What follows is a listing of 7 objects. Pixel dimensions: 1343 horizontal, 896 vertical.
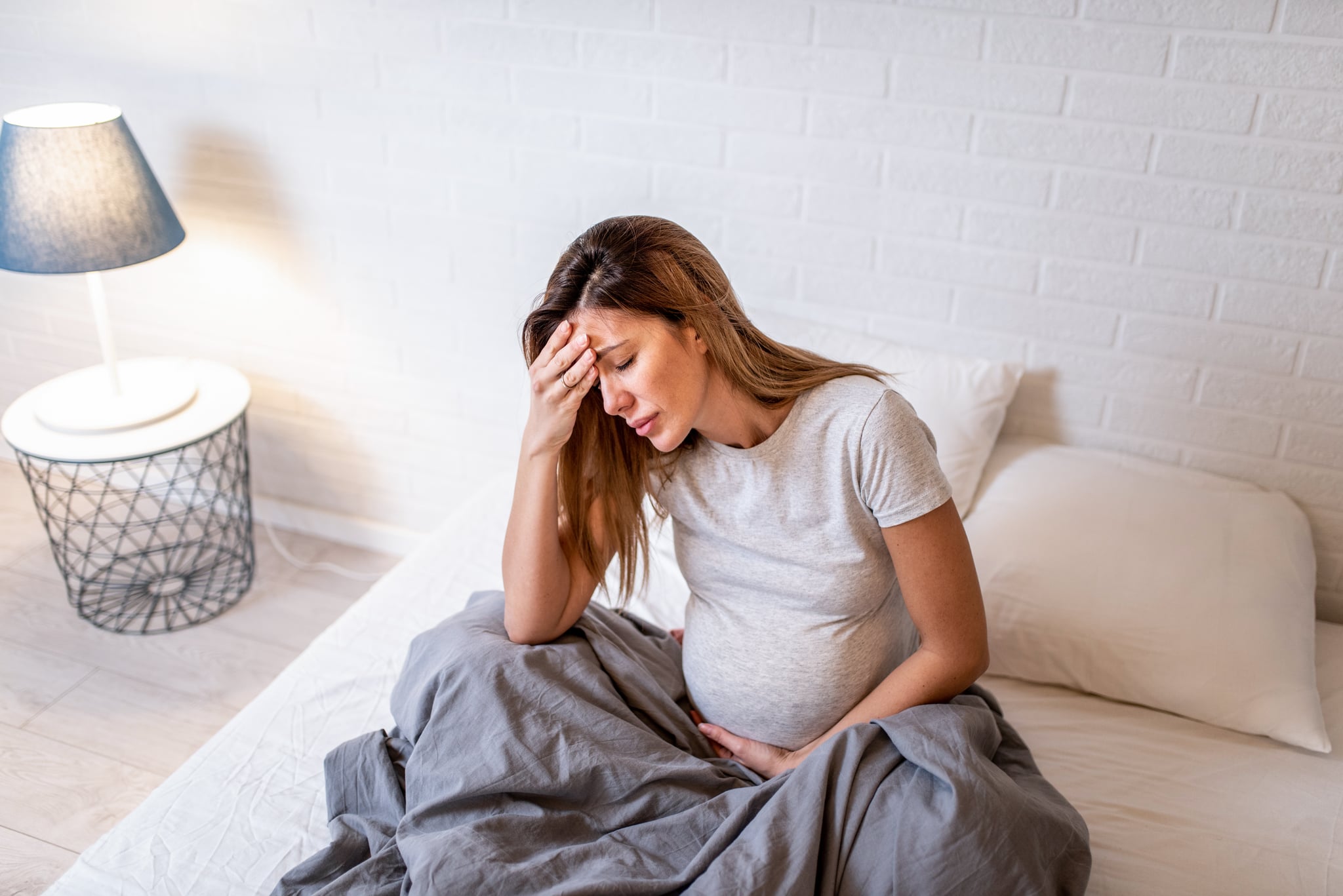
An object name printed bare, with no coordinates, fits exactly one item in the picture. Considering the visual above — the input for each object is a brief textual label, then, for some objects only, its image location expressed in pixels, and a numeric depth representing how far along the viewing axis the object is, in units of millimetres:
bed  1289
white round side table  2100
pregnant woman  1210
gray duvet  1110
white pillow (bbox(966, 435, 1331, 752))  1527
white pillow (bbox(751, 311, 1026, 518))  1816
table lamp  1949
